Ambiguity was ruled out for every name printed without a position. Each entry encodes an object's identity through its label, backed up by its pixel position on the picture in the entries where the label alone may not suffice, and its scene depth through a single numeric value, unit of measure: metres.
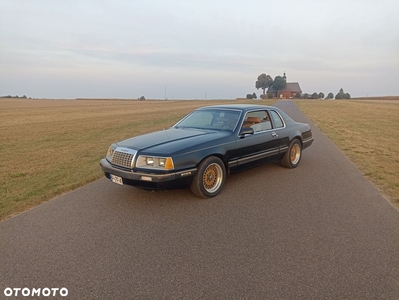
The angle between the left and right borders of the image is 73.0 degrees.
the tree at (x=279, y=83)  109.06
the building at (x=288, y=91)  110.38
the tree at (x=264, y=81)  113.44
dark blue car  3.96
